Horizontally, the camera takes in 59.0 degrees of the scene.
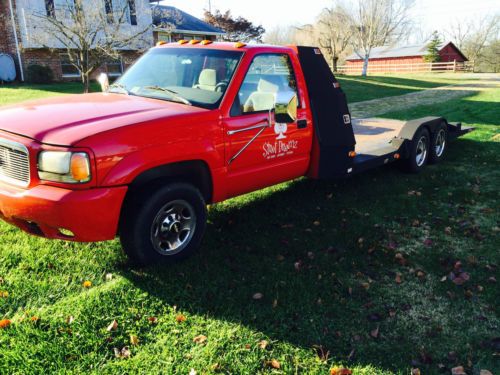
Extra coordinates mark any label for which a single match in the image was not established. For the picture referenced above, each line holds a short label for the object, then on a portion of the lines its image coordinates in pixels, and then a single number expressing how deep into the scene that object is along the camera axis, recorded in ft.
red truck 11.32
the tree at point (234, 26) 145.18
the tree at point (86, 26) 53.72
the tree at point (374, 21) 141.38
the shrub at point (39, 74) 77.41
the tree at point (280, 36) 263.08
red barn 210.18
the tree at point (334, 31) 161.27
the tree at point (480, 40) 251.39
